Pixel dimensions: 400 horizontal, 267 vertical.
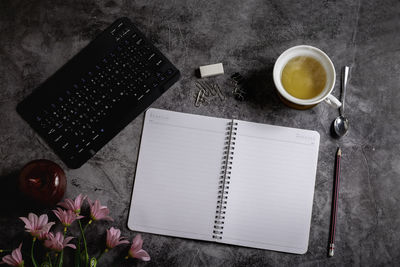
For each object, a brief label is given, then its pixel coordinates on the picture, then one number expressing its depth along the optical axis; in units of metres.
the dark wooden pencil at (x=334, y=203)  1.00
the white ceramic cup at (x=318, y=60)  0.94
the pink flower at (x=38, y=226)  0.83
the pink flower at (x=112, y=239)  0.93
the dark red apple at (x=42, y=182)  0.89
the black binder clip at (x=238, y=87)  1.04
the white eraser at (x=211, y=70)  1.04
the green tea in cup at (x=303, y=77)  0.97
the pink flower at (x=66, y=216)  0.87
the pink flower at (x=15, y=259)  0.79
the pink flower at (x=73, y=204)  0.90
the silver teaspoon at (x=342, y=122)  1.02
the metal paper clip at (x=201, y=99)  1.05
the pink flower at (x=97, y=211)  0.94
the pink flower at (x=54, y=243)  0.80
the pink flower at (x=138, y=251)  0.94
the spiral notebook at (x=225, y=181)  1.01
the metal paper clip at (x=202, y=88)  1.05
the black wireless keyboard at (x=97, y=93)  1.00
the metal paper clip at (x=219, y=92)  1.05
